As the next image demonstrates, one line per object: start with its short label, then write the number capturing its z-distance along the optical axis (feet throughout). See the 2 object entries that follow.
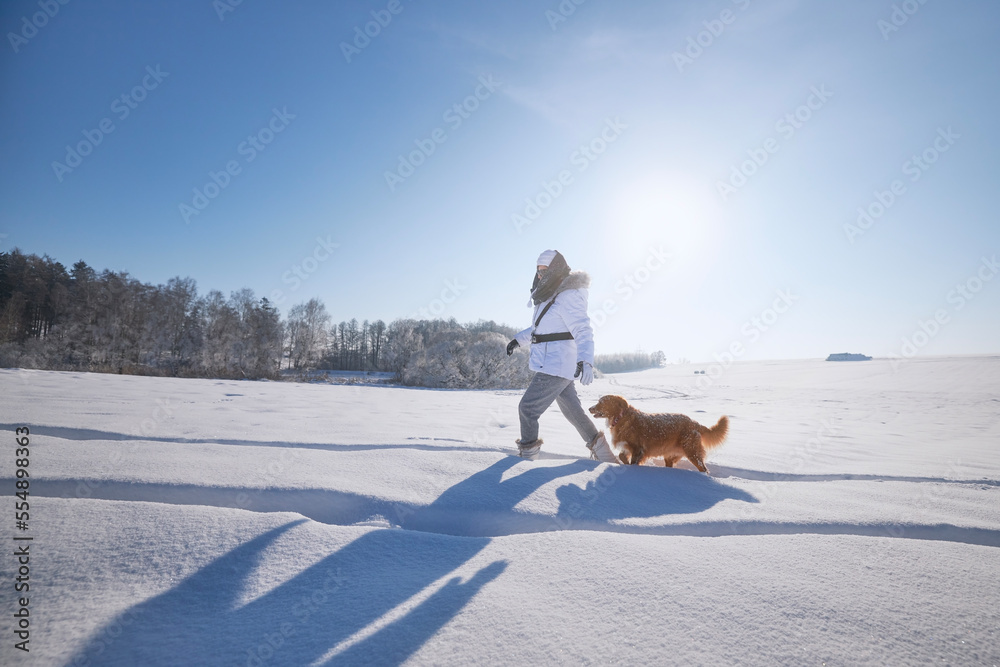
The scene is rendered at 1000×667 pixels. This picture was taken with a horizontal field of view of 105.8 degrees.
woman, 10.79
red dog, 9.93
